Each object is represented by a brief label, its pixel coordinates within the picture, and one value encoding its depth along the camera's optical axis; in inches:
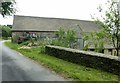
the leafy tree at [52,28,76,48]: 383.8
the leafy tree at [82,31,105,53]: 304.9
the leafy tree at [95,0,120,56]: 288.2
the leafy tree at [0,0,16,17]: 356.1
